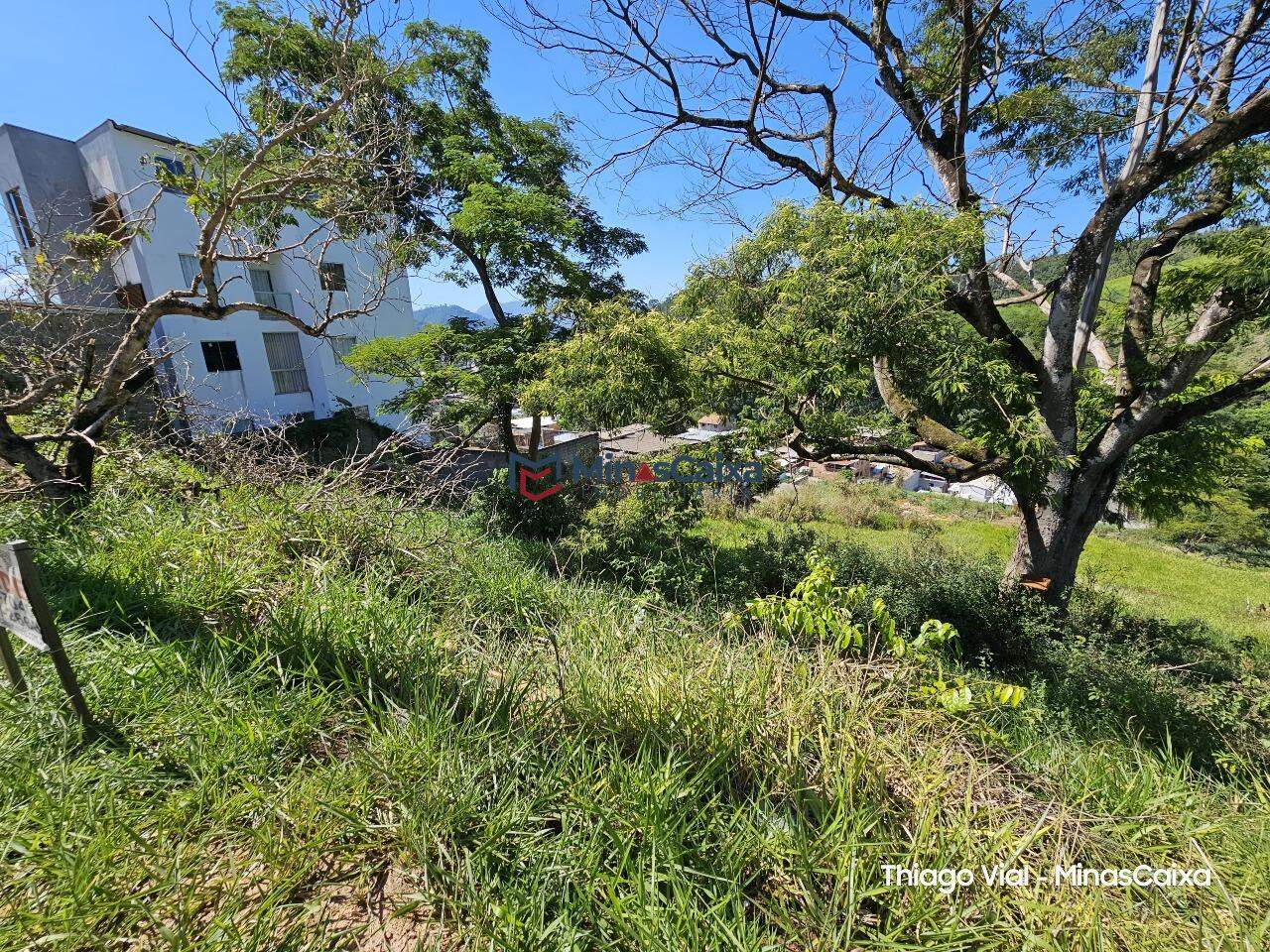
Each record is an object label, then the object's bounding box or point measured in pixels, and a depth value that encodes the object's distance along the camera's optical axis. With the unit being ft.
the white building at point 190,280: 44.55
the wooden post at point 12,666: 5.78
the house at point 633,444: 58.75
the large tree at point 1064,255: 16.83
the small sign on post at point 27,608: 5.23
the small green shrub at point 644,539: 22.26
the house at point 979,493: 83.05
